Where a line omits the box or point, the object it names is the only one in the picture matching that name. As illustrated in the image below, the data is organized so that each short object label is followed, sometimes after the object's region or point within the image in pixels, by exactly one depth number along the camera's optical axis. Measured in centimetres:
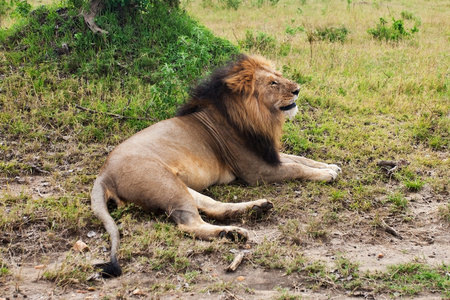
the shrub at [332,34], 1736
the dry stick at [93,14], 1247
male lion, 776
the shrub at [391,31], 1756
